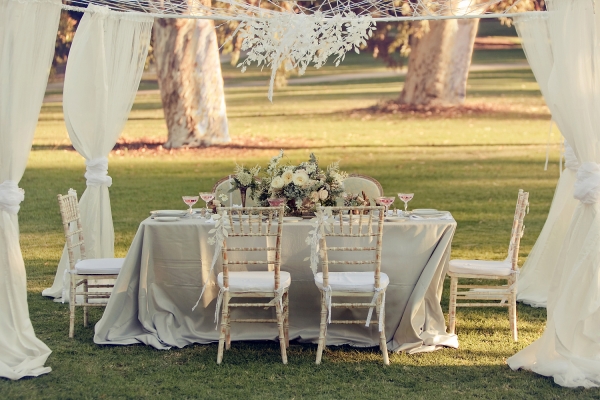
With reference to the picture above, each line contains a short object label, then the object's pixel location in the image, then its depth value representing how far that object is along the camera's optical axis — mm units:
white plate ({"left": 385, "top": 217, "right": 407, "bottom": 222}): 9338
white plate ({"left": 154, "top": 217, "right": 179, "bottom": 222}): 9423
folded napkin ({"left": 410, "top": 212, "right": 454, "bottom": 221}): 9436
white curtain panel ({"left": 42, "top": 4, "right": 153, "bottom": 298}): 10737
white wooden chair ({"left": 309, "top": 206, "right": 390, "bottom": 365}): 8451
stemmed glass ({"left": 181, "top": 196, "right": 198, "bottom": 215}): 9384
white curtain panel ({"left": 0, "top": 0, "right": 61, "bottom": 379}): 8142
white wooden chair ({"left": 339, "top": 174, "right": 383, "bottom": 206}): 11046
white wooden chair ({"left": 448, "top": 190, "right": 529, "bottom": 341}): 9430
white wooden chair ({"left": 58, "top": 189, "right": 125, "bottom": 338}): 9515
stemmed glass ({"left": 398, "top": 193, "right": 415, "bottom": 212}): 9614
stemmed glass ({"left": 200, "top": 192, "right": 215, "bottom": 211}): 9673
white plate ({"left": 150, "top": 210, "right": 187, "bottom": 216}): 9725
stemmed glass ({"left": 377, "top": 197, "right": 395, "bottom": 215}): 9318
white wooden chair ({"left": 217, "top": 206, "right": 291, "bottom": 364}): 8405
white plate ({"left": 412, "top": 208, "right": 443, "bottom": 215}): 9666
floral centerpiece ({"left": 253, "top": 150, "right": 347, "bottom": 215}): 9259
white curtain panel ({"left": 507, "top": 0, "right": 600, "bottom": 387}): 8102
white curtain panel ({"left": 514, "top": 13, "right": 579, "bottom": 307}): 10783
